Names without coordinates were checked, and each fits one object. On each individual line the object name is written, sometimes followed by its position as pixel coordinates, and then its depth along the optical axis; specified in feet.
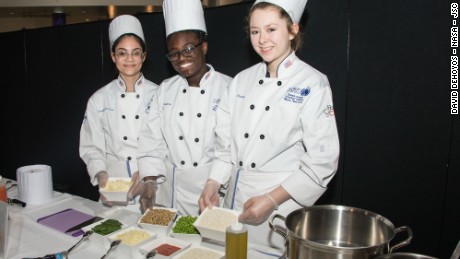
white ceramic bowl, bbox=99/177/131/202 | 5.70
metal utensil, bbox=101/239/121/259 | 4.31
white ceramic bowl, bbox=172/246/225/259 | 4.17
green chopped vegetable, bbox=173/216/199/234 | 4.64
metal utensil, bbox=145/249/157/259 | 4.14
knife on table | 5.03
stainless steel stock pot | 3.42
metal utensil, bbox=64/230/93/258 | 4.34
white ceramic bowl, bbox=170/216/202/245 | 4.56
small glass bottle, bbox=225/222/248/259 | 3.64
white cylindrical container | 6.10
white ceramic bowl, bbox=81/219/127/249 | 4.53
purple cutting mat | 5.18
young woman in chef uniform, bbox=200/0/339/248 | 4.92
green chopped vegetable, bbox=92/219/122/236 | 4.66
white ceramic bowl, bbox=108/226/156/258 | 4.30
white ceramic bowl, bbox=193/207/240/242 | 4.37
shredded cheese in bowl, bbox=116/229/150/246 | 4.44
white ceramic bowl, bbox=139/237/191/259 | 4.21
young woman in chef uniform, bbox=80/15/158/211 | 7.05
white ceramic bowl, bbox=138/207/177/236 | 4.78
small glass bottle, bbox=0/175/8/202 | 5.58
